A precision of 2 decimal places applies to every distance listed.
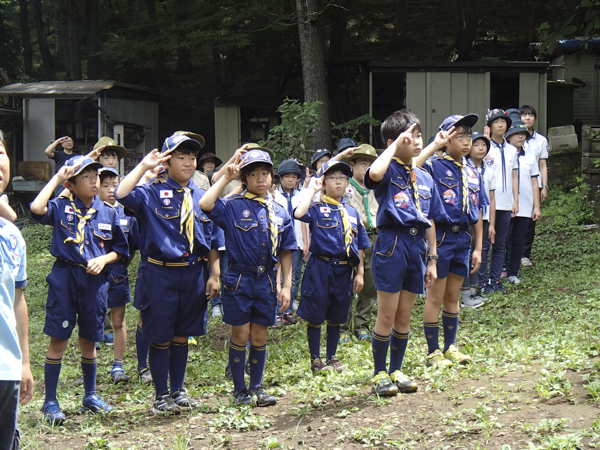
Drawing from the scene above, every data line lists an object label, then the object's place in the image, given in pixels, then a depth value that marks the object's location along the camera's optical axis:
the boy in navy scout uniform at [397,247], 5.13
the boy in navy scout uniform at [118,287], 6.50
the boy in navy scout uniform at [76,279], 5.31
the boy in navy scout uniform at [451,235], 5.79
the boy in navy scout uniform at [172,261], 5.11
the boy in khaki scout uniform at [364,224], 7.53
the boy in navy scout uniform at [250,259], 5.18
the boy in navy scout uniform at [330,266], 6.17
